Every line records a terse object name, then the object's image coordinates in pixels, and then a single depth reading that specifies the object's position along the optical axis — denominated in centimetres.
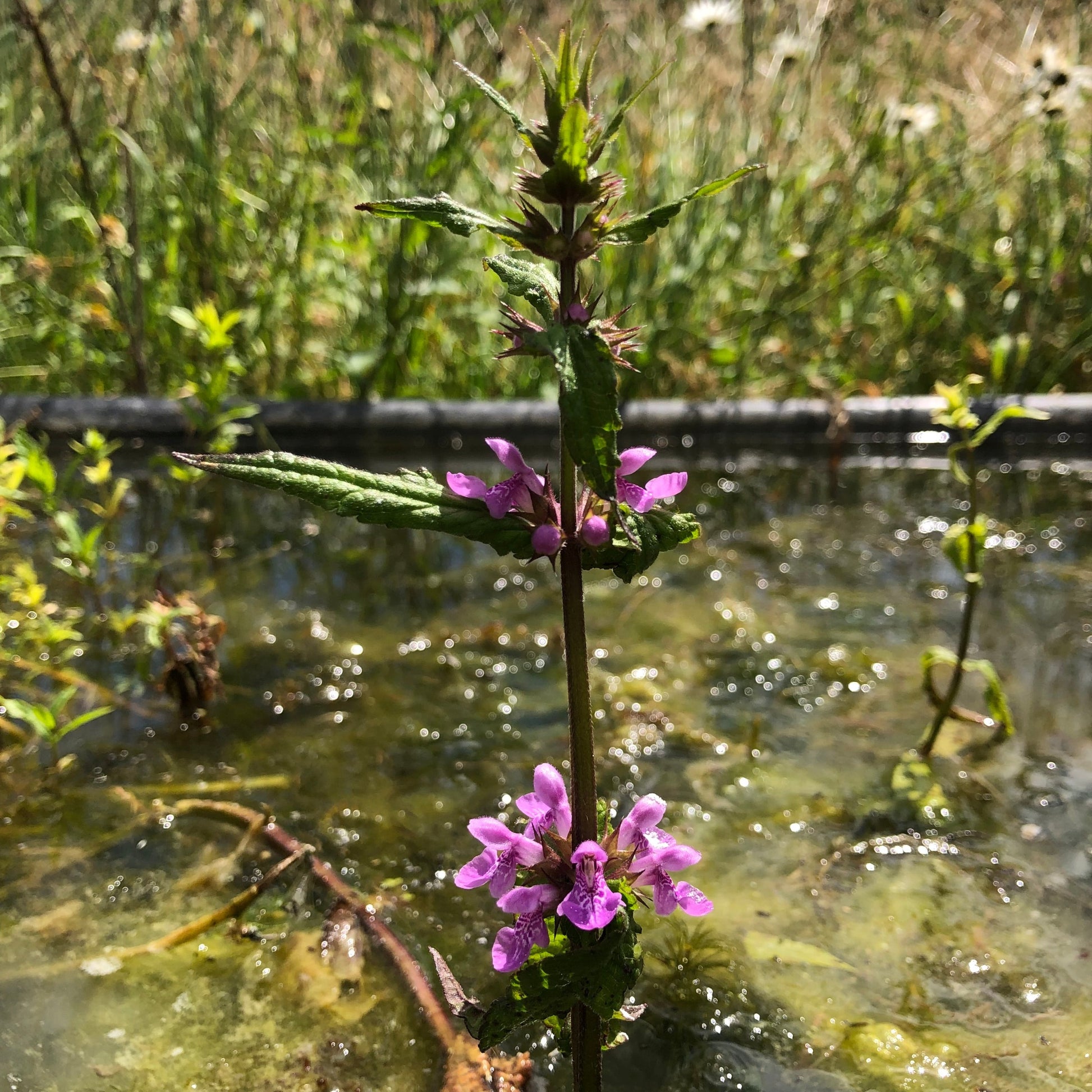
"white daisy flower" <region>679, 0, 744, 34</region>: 102
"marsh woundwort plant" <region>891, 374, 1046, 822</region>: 43
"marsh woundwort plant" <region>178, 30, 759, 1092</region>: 25
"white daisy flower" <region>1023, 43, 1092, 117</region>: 83
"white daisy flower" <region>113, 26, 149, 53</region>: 85
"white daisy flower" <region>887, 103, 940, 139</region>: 91
